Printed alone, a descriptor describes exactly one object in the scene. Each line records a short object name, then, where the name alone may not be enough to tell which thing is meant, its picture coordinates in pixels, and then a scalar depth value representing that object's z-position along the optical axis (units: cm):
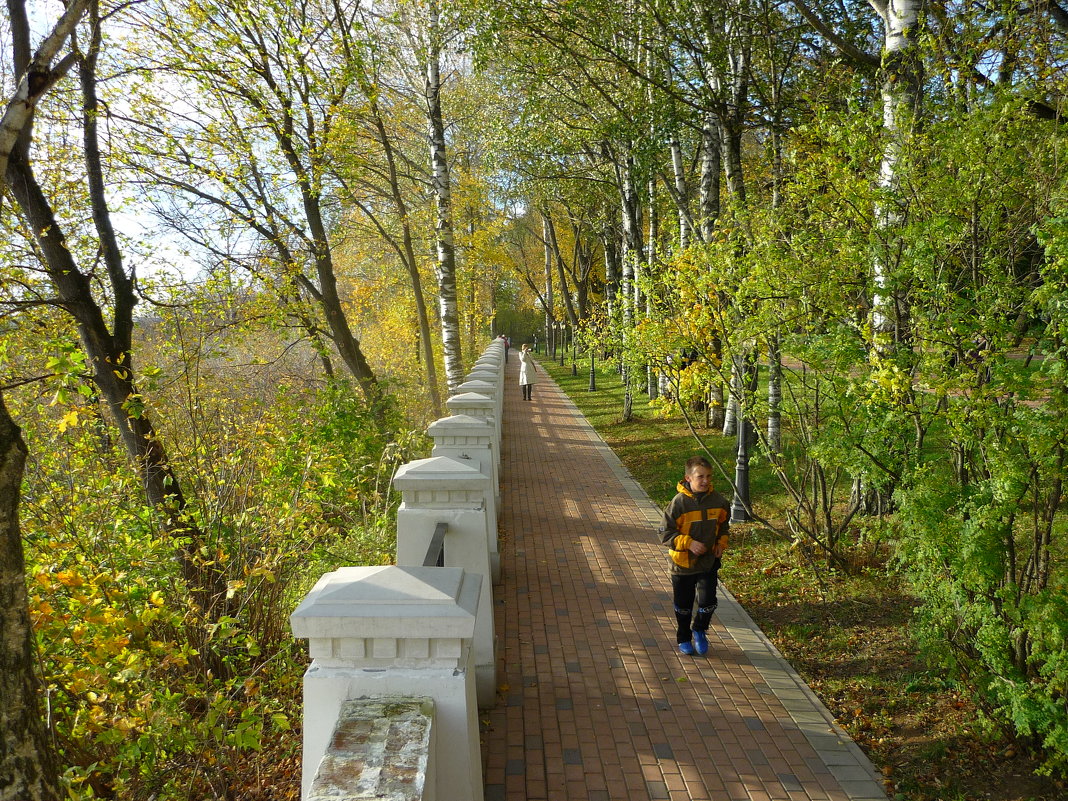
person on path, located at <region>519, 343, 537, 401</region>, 2073
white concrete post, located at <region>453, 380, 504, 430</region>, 965
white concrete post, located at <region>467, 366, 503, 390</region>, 1087
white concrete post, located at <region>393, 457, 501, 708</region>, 429
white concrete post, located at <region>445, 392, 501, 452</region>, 754
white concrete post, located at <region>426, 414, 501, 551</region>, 622
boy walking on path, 480
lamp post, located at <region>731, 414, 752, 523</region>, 788
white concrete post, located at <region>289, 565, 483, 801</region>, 225
